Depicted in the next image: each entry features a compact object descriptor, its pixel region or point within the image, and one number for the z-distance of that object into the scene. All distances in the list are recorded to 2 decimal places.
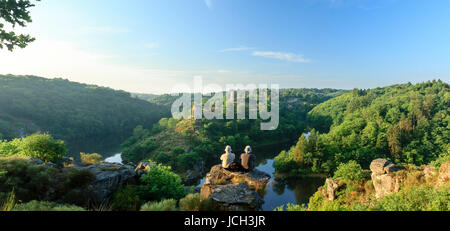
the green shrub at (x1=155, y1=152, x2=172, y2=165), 45.75
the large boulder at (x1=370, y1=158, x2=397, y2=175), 18.61
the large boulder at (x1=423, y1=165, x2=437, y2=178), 13.21
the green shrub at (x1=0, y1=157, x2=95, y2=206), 7.73
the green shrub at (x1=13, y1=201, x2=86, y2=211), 6.27
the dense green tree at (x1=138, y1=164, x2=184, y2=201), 11.34
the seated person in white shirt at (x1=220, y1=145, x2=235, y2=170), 9.70
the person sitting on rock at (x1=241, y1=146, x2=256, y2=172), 9.38
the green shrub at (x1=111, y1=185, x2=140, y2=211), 9.09
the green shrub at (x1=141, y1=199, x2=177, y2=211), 7.14
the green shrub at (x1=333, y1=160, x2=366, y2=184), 24.20
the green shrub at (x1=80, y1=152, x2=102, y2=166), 12.84
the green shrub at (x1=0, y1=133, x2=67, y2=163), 11.02
